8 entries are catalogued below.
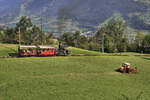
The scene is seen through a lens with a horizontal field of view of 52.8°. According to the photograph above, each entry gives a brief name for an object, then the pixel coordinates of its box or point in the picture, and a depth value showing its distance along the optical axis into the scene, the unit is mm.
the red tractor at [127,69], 28161
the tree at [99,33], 122906
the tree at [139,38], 114906
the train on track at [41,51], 43094
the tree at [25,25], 105988
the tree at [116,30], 123738
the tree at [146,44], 101550
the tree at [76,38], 119350
